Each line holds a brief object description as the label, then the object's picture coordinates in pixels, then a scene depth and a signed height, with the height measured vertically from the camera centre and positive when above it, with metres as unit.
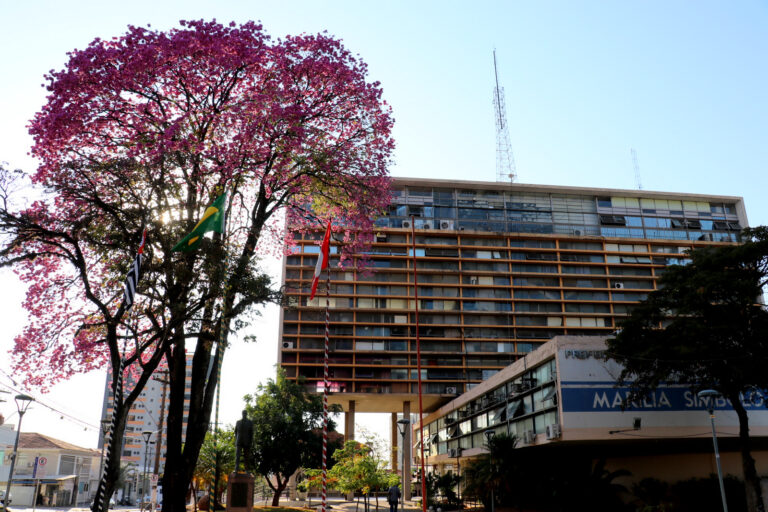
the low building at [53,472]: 62.12 -0.18
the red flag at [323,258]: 20.76 +7.06
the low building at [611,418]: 28.33 +2.08
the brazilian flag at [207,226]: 16.73 +6.47
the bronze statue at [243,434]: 20.34 +1.09
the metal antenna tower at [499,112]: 74.88 +40.92
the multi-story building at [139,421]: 122.88 +9.70
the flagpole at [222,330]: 17.53 +3.84
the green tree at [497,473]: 28.70 -0.33
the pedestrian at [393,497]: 32.91 -1.54
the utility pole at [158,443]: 31.73 +1.35
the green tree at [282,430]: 44.41 +2.72
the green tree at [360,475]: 37.84 -0.45
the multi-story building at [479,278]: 63.41 +19.92
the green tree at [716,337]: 25.28 +5.16
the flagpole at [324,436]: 17.31 +0.85
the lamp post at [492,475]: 28.84 -0.41
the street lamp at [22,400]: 26.44 +2.93
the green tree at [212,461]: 38.53 +0.48
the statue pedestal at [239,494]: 20.09 -0.80
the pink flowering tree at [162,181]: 17.08 +7.84
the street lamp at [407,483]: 58.67 -1.49
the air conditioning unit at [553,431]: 28.44 +1.53
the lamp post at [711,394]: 21.20 +2.31
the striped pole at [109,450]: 15.38 +0.47
